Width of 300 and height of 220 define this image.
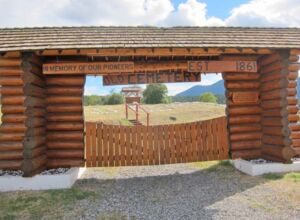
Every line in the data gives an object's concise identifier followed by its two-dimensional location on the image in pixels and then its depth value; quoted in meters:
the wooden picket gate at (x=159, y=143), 7.12
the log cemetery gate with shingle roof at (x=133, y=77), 5.84
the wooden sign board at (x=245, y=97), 6.95
